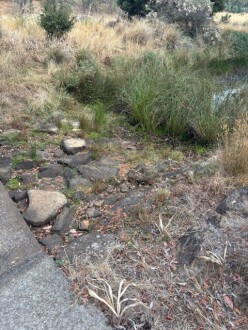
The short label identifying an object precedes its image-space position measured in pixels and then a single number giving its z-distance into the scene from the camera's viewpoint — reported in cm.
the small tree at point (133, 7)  1502
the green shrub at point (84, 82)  546
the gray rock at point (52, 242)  239
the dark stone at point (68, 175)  328
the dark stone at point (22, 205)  281
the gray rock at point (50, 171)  333
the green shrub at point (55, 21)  721
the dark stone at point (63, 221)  258
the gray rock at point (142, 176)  323
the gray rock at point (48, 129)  429
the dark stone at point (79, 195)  296
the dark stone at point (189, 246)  217
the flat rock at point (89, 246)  228
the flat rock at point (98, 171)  334
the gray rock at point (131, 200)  283
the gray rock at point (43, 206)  265
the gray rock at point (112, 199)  293
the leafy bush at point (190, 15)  1106
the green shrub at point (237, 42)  1065
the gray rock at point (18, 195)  294
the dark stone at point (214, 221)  239
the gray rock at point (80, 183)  314
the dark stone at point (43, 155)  365
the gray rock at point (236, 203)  253
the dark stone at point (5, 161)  347
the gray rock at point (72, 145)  384
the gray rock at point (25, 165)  345
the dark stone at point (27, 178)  322
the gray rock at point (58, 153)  377
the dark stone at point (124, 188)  315
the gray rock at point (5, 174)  323
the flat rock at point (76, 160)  357
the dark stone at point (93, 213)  274
